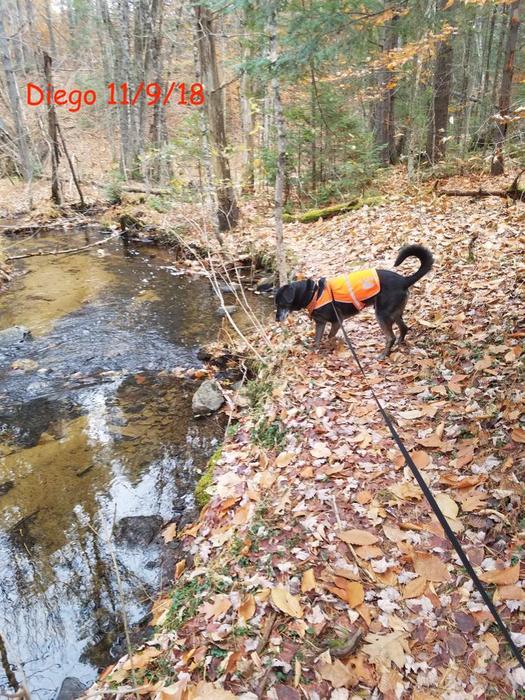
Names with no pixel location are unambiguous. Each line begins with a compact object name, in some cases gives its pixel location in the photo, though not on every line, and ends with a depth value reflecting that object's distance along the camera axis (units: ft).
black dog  16.56
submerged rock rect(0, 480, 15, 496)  16.41
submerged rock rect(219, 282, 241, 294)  34.91
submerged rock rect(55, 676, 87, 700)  10.36
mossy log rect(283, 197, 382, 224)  40.47
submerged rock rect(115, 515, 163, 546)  14.48
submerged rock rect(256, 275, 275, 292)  33.97
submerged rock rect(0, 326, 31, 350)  27.22
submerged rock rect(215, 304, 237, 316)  30.97
